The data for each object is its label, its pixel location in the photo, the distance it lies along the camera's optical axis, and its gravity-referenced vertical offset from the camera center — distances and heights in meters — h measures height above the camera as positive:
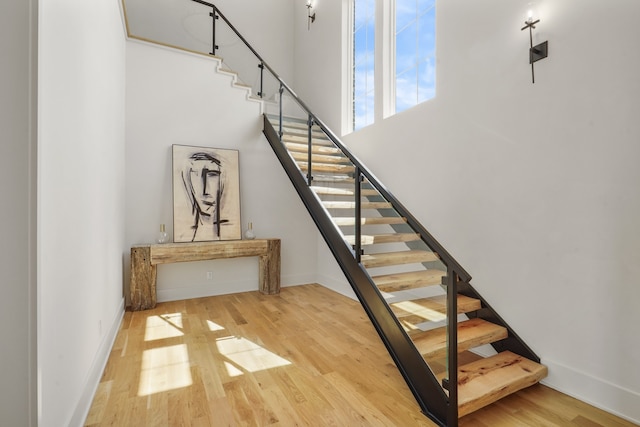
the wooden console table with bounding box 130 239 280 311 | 3.77 -0.56
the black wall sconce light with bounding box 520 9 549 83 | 2.24 +1.23
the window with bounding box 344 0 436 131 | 3.35 +1.96
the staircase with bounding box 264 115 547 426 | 1.87 -0.59
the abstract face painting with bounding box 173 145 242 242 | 4.30 +0.28
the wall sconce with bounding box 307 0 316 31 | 5.48 +3.56
